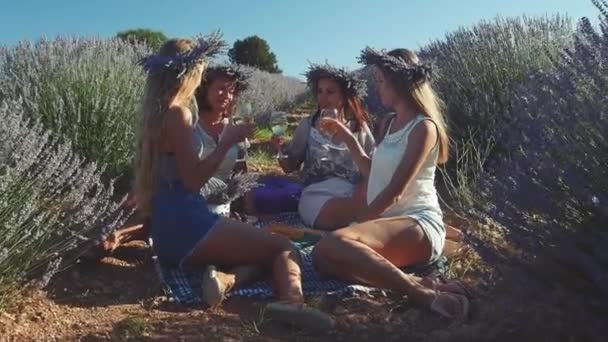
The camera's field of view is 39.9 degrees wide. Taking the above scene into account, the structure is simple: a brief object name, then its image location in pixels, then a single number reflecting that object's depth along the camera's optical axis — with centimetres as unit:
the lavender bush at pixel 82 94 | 519
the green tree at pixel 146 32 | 2595
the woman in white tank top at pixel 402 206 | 355
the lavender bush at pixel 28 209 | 313
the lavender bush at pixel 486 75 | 600
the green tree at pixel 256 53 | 2822
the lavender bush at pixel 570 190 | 244
